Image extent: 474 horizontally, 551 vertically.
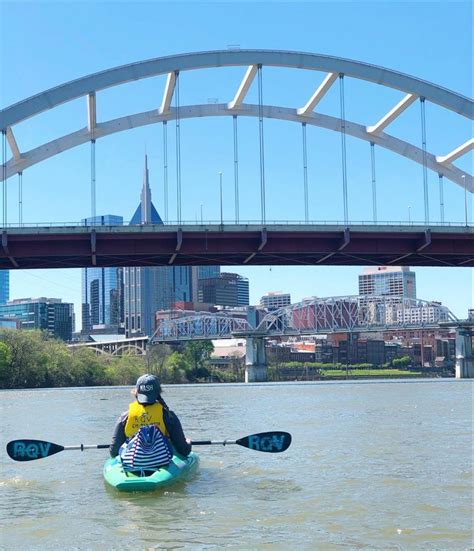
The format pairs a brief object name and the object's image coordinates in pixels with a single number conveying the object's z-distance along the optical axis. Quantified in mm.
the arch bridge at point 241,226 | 44219
